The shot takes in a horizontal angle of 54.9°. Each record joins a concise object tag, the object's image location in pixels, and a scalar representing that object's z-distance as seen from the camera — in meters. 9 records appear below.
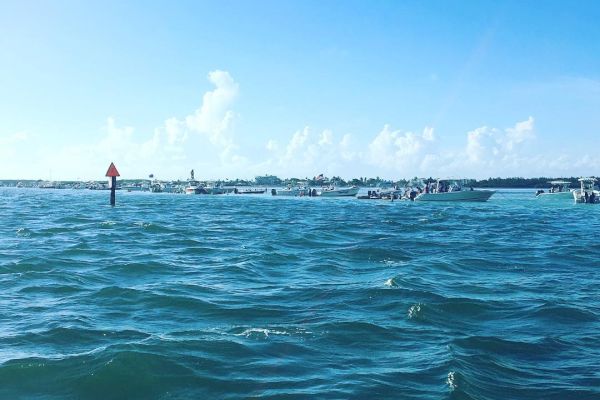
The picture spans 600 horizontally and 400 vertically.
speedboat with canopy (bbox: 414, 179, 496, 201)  92.31
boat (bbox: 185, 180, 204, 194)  153.88
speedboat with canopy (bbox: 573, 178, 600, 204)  84.50
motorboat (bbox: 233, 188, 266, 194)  160.50
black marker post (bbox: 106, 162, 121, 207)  52.44
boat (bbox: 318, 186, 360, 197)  131.79
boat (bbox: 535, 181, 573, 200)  101.31
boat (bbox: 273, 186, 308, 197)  143.27
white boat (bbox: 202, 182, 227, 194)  155.00
